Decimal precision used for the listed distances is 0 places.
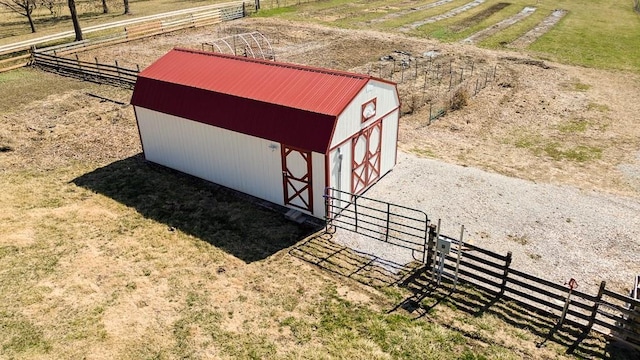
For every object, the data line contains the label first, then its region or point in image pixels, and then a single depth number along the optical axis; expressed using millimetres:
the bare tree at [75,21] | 38219
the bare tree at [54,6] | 42219
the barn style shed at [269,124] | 15617
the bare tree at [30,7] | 41750
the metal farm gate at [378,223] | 14922
